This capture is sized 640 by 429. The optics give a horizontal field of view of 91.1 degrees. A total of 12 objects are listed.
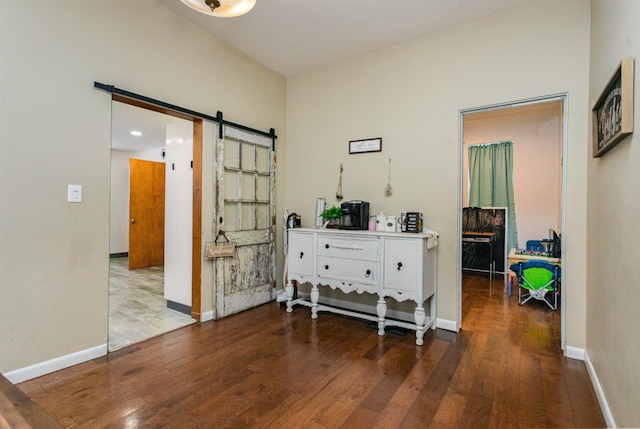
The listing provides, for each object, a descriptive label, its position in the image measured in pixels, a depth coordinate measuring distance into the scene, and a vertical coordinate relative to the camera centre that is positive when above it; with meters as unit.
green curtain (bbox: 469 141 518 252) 5.79 +0.69
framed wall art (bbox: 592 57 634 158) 1.41 +0.56
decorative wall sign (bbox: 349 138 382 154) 3.42 +0.76
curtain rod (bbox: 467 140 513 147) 5.93 +1.38
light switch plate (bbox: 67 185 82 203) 2.23 +0.13
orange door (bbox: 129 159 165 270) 6.09 -0.05
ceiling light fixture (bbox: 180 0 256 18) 1.87 +1.26
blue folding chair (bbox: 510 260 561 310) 3.67 -0.74
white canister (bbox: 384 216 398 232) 3.17 -0.10
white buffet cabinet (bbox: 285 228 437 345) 2.75 -0.50
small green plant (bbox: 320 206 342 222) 3.40 +0.00
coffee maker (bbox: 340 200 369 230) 3.29 -0.01
